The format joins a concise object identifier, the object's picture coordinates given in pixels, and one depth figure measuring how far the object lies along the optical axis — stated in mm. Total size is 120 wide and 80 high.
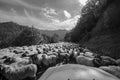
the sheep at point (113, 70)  3151
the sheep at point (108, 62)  4894
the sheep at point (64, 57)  8530
